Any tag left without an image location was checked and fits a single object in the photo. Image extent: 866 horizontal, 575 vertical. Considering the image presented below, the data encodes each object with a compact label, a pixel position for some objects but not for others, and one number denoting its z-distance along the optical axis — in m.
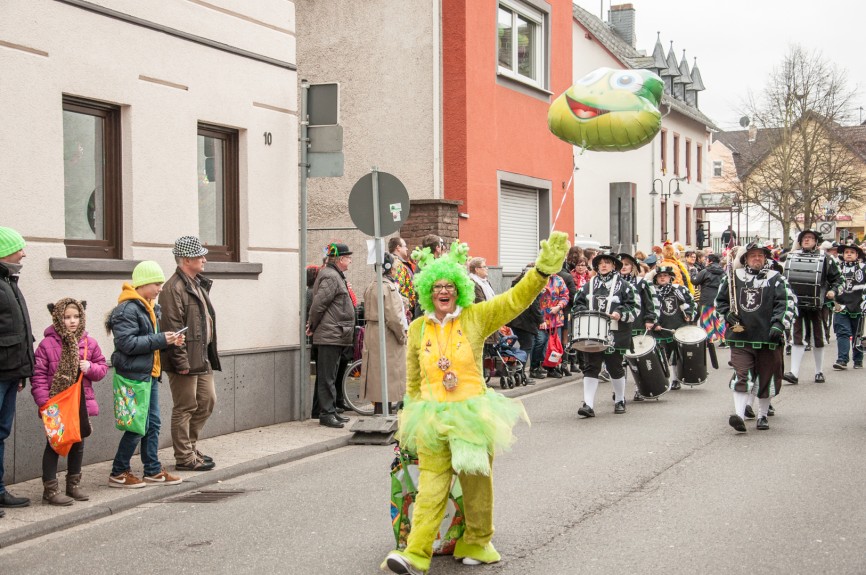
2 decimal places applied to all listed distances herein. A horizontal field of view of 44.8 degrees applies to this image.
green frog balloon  8.12
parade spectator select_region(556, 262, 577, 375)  15.91
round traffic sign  11.00
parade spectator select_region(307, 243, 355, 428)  11.56
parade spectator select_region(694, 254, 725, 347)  18.88
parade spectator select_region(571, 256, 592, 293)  15.73
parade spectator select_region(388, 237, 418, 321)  12.48
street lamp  40.16
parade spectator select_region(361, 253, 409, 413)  11.48
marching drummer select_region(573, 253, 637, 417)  11.98
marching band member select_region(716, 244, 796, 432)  10.52
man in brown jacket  8.77
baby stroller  14.44
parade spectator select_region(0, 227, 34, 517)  7.30
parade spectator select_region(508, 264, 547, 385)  15.00
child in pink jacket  7.62
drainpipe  17.61
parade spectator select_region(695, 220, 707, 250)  33.23
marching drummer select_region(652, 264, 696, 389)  14.49
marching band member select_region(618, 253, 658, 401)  12.76
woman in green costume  5.67
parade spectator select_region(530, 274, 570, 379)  15.52
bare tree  47.56
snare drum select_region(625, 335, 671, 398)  12.88
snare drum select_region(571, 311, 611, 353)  11.73
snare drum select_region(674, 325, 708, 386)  13.91
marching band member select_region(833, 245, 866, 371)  16.02
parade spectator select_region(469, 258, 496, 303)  13.48
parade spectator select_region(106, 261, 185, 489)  8.12
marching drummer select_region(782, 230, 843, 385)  14.99
